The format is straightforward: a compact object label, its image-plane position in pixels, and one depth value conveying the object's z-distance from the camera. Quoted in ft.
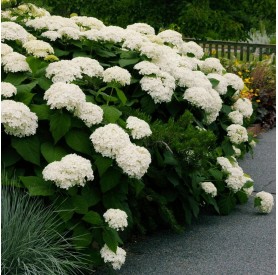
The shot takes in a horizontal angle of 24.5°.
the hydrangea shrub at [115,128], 13.16
